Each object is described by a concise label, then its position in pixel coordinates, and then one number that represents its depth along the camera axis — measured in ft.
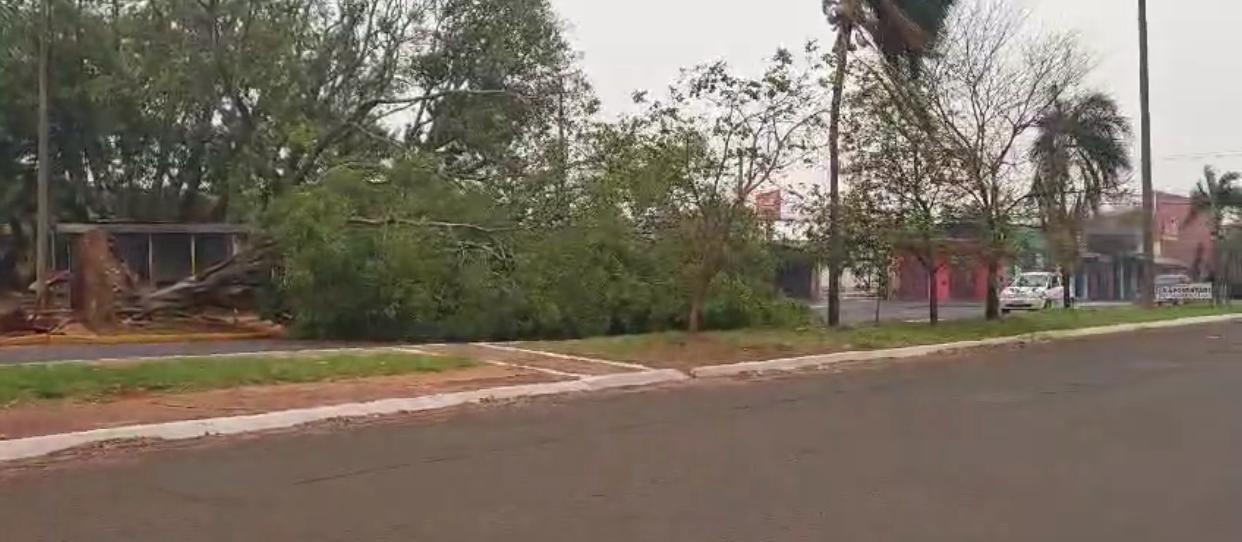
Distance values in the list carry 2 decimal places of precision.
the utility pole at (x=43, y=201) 95.96
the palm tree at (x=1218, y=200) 194.80
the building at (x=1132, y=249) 124.36
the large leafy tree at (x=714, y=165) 71.92
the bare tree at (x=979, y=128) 88.94
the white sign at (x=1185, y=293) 152.56
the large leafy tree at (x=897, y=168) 87.04
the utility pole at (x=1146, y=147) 124.57
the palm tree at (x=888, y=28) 88.07
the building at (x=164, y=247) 122.52
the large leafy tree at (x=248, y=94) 114.93
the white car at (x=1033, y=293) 149.89
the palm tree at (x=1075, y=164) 95.40
